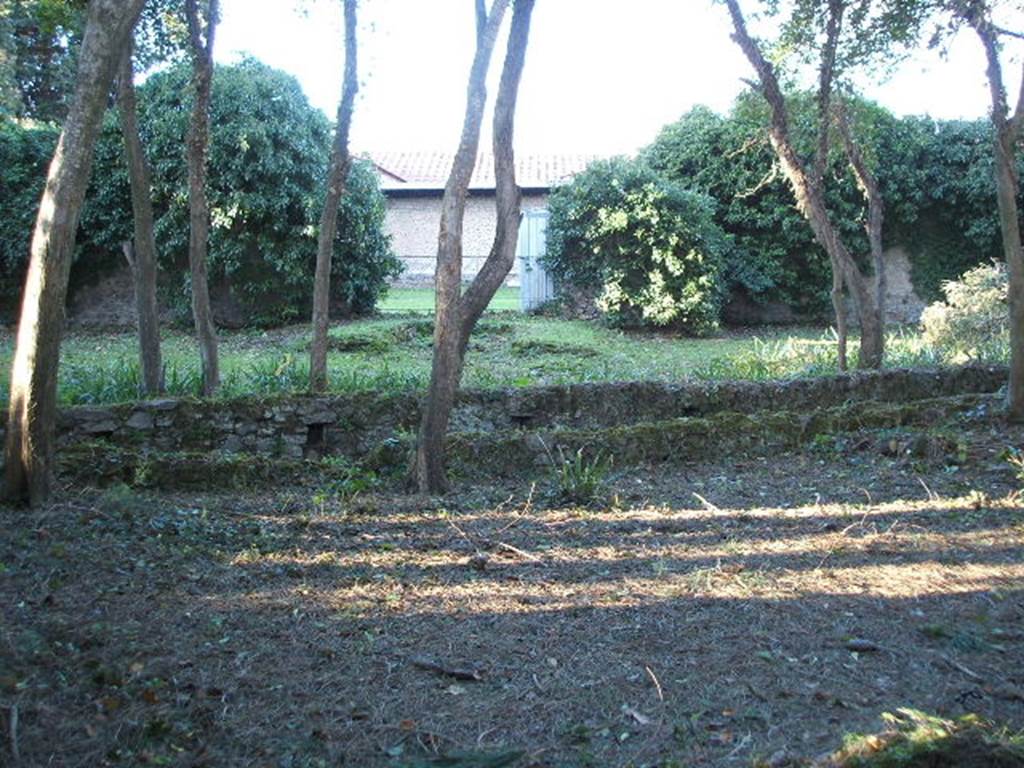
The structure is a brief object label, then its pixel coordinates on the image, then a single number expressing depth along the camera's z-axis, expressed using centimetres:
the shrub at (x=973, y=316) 1331
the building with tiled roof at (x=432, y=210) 2891
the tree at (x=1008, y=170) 830
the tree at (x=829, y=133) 992
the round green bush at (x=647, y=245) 1574
